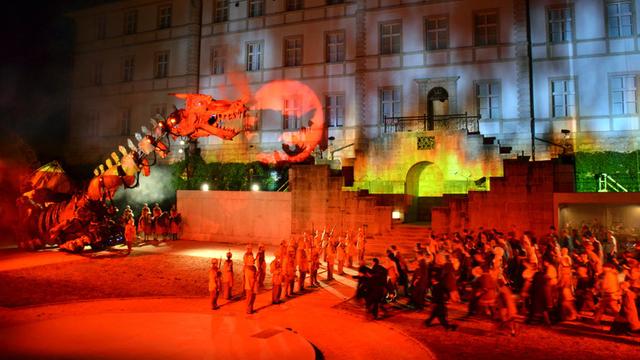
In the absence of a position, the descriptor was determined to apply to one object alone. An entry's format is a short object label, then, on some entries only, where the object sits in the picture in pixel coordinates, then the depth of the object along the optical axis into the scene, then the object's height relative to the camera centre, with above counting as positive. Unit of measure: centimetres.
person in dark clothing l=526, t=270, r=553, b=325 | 957 -187
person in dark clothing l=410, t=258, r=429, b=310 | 1058 -177
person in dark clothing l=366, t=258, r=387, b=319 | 1000 -176
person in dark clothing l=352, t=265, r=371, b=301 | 1019 -171
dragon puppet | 1548 +46
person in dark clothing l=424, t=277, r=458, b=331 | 920 -199
